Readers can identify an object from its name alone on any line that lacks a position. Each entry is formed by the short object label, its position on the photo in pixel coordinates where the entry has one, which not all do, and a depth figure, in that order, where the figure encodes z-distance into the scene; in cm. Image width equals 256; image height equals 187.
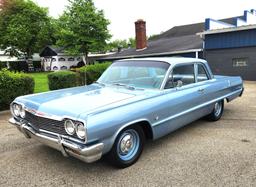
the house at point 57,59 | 3984
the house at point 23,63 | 3712
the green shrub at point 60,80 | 1025
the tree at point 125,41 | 8241
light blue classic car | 335
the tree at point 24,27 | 3841
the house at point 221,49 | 1567
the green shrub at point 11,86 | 782
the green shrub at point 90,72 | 1211
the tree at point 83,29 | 3262
